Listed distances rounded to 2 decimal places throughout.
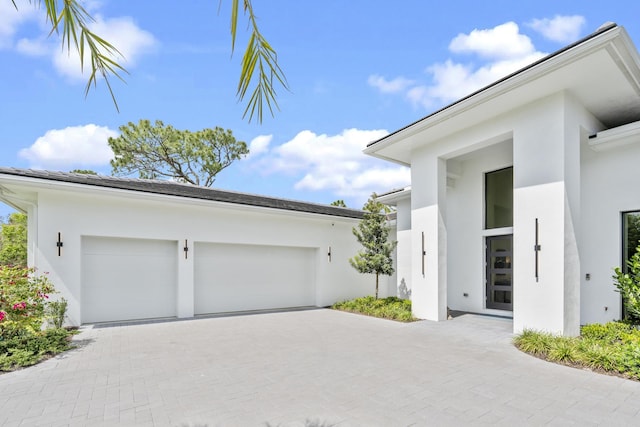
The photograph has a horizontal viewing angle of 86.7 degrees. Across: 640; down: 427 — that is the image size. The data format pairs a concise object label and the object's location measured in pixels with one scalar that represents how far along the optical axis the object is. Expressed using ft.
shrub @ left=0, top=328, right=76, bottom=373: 17.34
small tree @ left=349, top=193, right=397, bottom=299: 35.73
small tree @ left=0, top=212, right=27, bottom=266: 60.59
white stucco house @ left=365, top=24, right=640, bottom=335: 21.12
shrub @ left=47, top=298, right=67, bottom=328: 25.05
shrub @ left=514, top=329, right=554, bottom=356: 19.11
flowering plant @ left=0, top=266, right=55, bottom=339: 19.80
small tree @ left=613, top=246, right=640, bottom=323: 19.39
